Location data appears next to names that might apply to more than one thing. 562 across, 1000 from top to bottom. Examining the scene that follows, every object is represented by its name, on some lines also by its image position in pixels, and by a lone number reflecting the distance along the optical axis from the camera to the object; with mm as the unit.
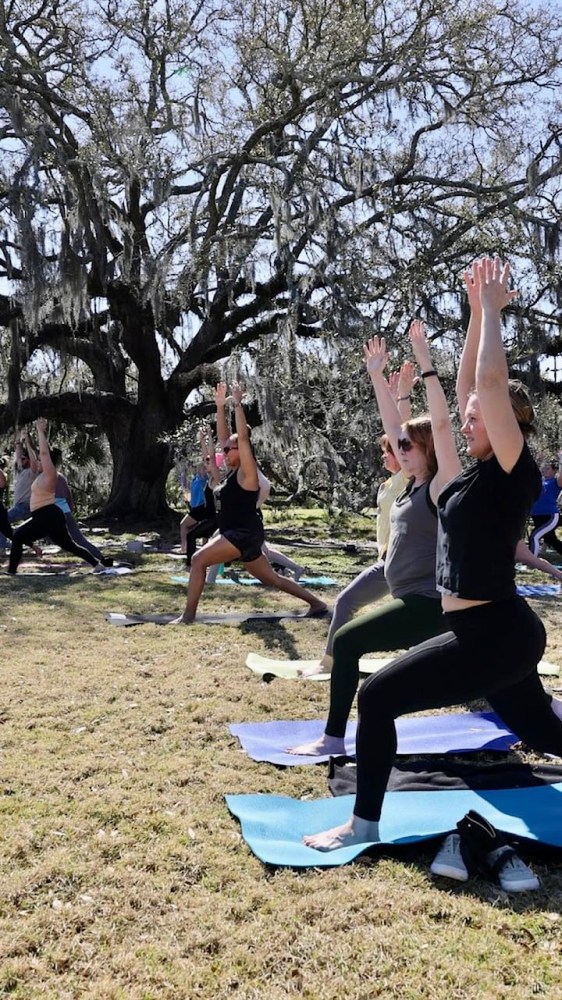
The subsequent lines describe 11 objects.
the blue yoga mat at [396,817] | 2928
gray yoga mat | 7324
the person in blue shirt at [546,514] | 10469
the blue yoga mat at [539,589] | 9219
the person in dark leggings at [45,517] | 9297
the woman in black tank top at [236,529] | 6660
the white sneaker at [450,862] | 2727
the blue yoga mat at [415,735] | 4066
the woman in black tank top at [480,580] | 2611
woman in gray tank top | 3762
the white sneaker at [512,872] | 2668
